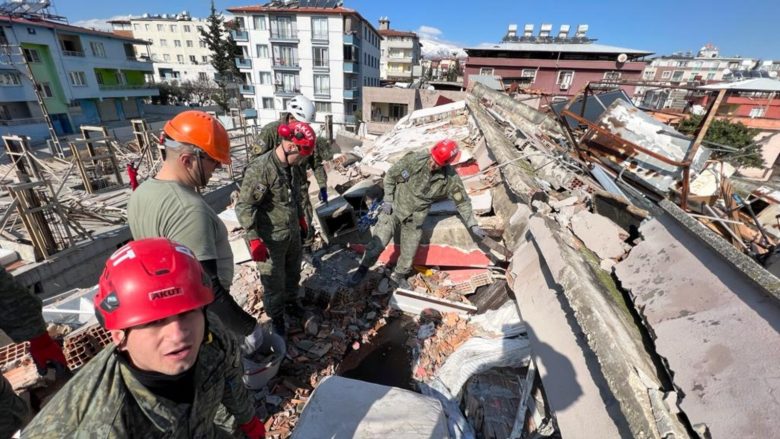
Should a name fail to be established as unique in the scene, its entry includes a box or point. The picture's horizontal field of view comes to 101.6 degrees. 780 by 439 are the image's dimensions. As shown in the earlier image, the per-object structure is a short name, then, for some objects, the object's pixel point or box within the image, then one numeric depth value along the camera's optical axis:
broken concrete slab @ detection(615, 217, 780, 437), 1.30
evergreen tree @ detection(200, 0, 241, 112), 33.38
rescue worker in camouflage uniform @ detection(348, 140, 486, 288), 4.07
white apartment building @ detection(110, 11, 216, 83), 43.12
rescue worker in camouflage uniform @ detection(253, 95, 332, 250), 5.06
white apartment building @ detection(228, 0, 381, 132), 24.78
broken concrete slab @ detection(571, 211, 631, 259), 2.65
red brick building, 27.61
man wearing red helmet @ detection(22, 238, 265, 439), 1.11
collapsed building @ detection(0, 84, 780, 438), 1.54
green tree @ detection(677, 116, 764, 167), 17.23
